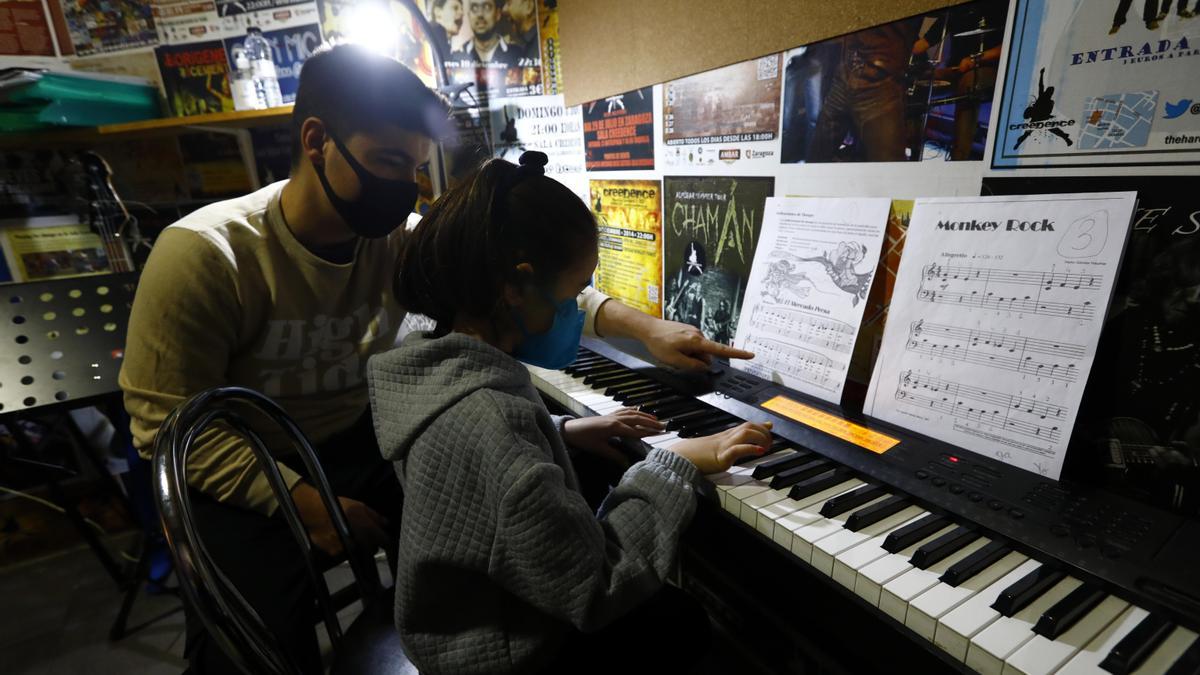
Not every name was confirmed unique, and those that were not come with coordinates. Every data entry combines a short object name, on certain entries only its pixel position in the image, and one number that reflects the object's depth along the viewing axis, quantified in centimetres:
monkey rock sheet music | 68
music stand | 131
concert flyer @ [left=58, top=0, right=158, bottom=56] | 190
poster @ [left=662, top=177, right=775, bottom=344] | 121
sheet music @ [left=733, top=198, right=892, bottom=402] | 95
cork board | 96
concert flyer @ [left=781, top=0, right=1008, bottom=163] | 79
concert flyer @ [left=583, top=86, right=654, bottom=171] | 142
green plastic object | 158
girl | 61
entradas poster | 63
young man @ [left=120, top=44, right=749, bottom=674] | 98
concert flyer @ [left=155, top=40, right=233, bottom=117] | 193
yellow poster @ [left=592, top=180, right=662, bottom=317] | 149
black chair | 58
